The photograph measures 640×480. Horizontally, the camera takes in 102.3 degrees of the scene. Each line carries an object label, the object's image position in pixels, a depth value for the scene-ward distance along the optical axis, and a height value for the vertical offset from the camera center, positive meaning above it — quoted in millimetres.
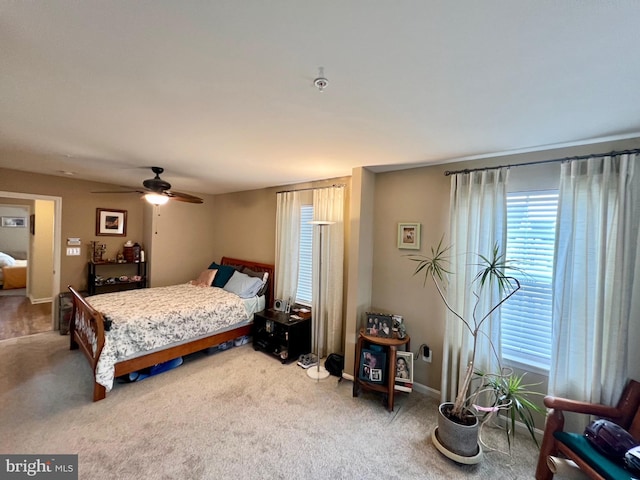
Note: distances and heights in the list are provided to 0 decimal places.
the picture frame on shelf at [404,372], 2547 -1326
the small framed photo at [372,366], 2572 -1281
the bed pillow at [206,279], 4457 -801
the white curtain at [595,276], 1827 -215
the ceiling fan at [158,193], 2968 +453
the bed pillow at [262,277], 4109 -679
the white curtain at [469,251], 2307 -80
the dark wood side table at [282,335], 3379 -1357
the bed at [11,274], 6332 -1183
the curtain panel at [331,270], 3354 -433
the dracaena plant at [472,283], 2051 -371
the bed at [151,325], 2541 -1094
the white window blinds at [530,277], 2180 -272
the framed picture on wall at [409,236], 2819 +52
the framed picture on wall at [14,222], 7487 +119
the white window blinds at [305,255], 3812 -277
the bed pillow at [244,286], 3933 -802
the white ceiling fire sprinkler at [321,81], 1274 +799
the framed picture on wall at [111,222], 4434 +126
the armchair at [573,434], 1616 -1178
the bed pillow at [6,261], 6514 -910
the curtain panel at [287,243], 3846 -105
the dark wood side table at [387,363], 2484 -1235
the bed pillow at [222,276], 4402 -729
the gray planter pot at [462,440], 1906 -1478
